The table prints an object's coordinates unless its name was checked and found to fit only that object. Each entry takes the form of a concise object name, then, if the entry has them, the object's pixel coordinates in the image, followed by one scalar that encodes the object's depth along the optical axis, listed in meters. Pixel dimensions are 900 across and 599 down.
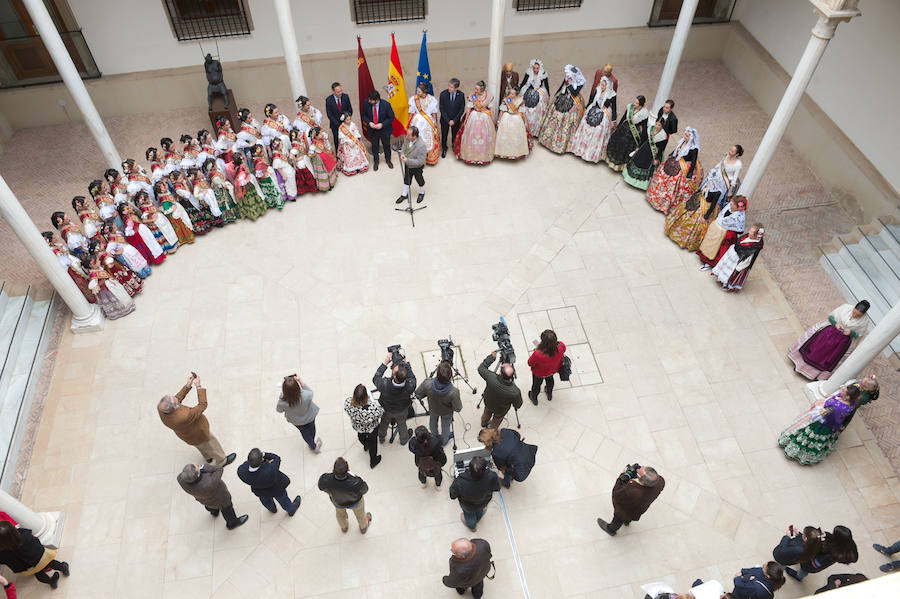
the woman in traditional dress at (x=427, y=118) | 10.14
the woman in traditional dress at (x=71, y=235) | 8.06
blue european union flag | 10.32
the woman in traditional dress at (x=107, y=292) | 8.09
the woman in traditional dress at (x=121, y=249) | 8.33
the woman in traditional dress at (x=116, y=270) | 8.20
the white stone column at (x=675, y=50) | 9.91
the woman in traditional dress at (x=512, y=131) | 10.23
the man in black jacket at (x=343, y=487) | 5.62
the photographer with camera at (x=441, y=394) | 6.25
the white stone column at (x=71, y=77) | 8.30
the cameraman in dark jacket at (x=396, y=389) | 6.36
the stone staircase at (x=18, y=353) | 7.19
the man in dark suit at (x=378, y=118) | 9.92
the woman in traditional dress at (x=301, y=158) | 9.65
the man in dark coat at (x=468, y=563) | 5.17
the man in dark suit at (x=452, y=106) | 10.20
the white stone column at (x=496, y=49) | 9.78
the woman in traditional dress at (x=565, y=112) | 10.14
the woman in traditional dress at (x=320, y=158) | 9.70
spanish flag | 10.11
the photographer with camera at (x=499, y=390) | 6.44
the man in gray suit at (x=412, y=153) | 9.19
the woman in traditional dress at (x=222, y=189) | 9.12
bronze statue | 10.79
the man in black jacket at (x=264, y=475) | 5.75
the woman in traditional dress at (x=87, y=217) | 8.16
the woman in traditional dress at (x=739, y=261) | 8.27
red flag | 10.21
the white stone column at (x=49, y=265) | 7.11
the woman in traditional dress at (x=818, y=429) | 6.54
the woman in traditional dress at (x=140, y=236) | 8.56
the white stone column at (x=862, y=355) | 6.74
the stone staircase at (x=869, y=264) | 8.65
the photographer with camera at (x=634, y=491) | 5.72
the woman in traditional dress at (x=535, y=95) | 10.45
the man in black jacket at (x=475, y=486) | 5.66
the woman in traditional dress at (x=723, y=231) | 8.48
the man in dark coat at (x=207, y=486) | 5.70
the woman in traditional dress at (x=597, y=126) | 10.01
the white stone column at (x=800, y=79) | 7.41
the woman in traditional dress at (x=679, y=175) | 9.12
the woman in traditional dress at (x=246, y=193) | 9.23
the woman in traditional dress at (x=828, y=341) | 7.32
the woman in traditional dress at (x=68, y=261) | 7.90
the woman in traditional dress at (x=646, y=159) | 9.58
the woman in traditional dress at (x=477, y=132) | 10.09
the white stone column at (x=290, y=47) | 9.50
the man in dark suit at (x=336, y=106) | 9.98
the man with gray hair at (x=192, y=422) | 6.23
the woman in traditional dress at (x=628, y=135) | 9.75
